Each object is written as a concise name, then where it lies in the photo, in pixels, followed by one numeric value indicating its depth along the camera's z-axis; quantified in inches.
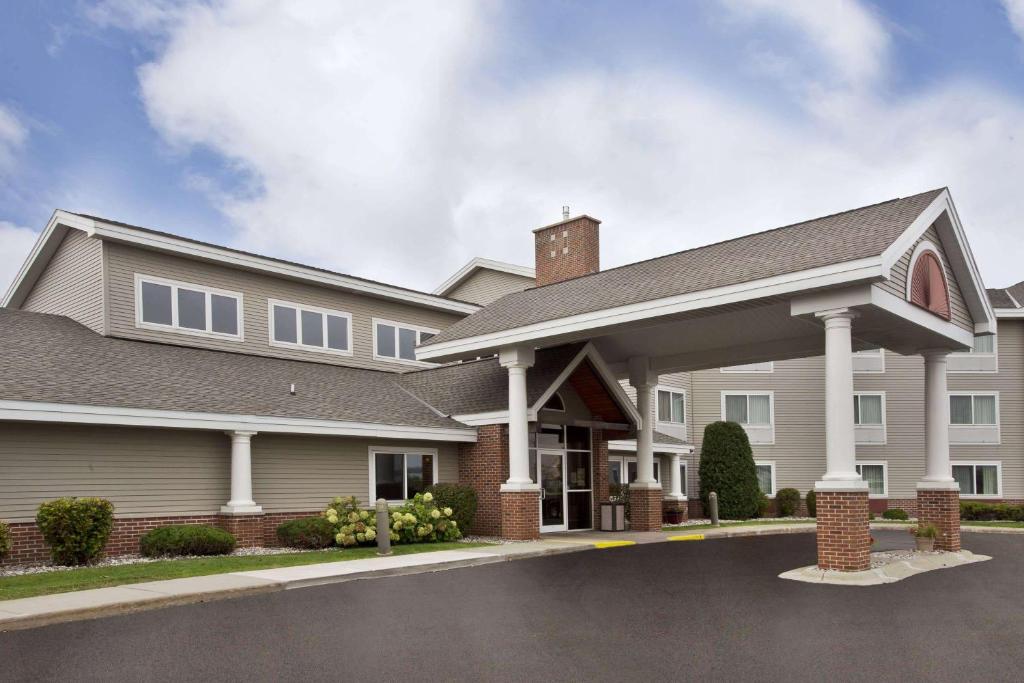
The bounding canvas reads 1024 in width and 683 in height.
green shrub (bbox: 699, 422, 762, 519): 1405.0
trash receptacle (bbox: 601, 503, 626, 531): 978.1
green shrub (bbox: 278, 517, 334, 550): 738.2
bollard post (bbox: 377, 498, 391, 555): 696.7
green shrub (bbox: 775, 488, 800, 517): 1496.1
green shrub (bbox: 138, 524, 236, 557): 653.9
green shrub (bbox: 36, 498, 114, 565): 587.5
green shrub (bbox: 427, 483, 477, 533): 853.2
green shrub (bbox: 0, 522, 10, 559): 560.5
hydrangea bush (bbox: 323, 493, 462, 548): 752.3
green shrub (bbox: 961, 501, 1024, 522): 1374.3
